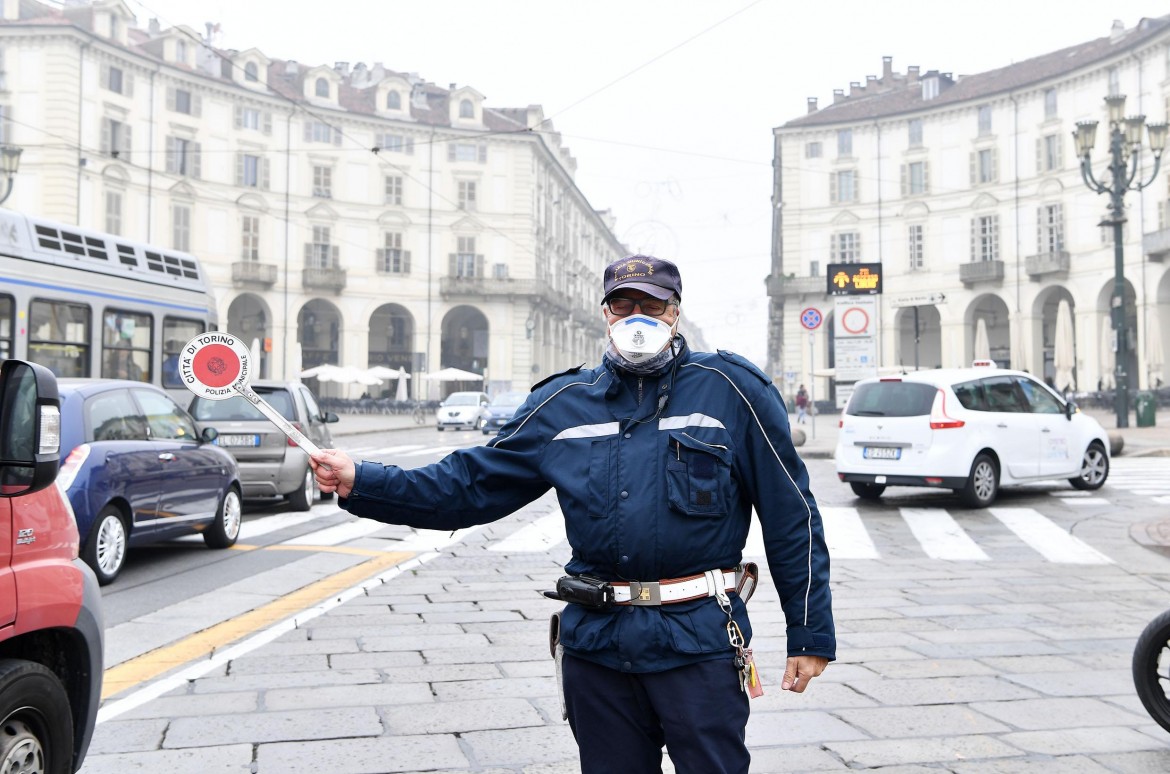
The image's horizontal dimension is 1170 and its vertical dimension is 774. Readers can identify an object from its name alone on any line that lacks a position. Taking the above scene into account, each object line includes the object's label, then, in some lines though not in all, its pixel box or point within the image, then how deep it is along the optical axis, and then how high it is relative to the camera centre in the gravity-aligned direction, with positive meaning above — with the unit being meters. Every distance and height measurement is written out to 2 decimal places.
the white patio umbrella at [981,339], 41.97 +2.95
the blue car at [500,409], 35.06 +0.30
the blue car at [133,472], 8.12 -0.41
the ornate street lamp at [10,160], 20.39 +4.59
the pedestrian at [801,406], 41.84 +0.49
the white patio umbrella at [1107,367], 45.91 +2.10
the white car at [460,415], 40.56 +0.13
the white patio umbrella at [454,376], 54.12 +2.01
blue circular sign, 24.23 +2.12
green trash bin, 26.89 +0.27
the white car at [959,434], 13.01 -0.17
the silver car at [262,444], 13.17 -0.29
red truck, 3.02 -0.52
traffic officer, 2.68 -0.24
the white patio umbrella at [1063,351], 38.00 +2.28
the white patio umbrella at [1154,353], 37.44 +2.18
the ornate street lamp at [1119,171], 24.61 +5.60
